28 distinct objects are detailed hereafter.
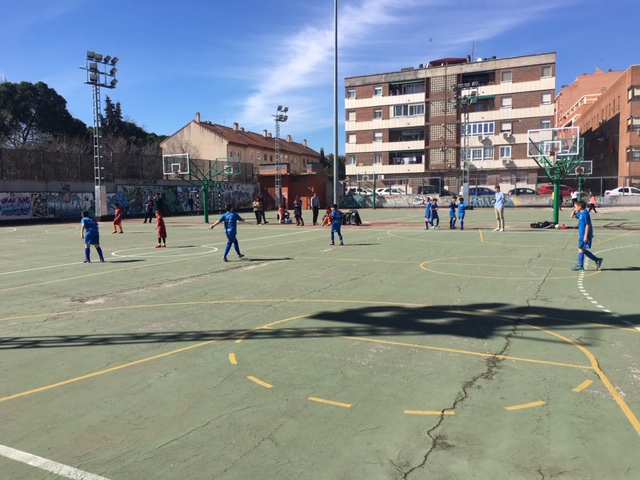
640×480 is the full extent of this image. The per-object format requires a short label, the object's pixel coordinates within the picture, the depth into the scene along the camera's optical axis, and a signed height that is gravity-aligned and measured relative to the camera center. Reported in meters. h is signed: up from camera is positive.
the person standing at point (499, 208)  22.72 -0.21
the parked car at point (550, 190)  48.41 +1.25
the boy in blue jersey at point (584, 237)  11.80 -0.81
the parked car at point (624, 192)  45.25 +0.91
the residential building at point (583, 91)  86.12 +20.05
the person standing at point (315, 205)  31.21 -0.01
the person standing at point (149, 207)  33.34 +0.01
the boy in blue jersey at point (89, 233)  14.42 -0.74
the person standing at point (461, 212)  24.32 -0.40
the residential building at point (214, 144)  69.12 +8.84
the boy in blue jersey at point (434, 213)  25.55 -0.46
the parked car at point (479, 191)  50.41 +1.25
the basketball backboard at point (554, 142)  26.47 +3.27
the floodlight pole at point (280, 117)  48.12 +8.51
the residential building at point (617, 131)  52.81 +8.55
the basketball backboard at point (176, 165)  37.76 +3.27
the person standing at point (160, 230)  17.96 -0.84
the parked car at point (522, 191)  49.19 +1.17
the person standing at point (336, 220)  18.11 -0.54
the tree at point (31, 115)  55.12 +10.72
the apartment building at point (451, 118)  58.88 +10.66
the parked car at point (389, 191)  54.59 +1.45
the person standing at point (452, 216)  25.03 -0.61
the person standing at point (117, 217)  24.65 -0.48
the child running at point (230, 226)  14.39 -0.57
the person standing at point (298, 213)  29.48 -0.44
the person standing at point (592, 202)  33.02 +0.02
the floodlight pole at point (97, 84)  33.97 +8.47
